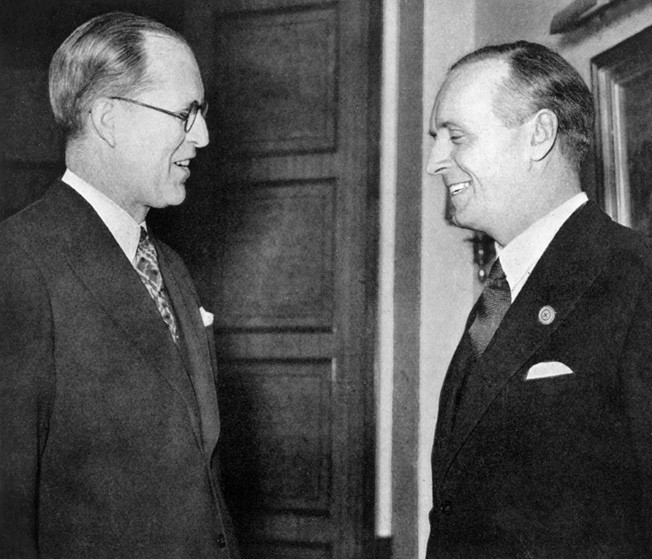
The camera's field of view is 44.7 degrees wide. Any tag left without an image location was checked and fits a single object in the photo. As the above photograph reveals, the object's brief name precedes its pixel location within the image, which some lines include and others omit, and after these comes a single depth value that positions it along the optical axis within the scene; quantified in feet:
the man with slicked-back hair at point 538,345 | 5.24
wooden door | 11.71
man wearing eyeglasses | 5.28
